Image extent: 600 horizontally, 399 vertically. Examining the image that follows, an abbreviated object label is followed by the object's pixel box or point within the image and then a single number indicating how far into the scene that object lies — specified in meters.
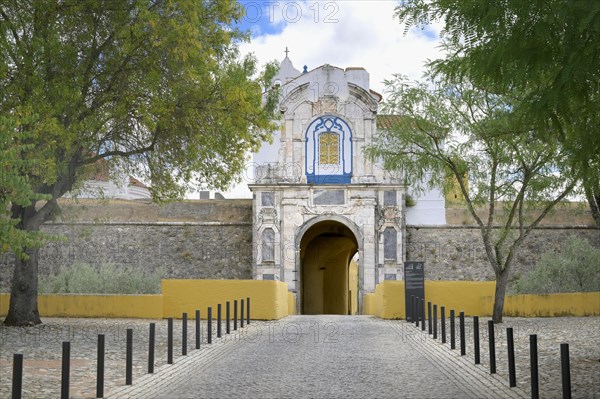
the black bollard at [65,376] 8.01
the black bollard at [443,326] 16.25
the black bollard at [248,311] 22.42
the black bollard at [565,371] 7.64
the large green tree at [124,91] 17.06
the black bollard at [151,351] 11.20
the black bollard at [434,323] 17.25
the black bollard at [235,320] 19.45
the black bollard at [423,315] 19.64
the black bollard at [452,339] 14.70
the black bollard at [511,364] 9.93
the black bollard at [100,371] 9.02
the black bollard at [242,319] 20.43
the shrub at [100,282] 29.17
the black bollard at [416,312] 21.34
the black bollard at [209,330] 15.88
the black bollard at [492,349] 11.13
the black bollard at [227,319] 17.51
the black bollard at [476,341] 12.37
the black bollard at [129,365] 10.10
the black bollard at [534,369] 8.67
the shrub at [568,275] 29.41
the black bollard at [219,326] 16.48
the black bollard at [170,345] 12.41
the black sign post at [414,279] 23.97
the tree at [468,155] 20.55
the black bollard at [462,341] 13.66
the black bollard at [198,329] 14.88
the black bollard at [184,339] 13.68
